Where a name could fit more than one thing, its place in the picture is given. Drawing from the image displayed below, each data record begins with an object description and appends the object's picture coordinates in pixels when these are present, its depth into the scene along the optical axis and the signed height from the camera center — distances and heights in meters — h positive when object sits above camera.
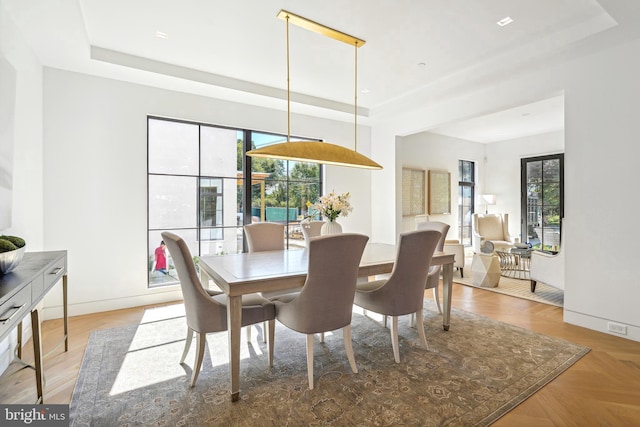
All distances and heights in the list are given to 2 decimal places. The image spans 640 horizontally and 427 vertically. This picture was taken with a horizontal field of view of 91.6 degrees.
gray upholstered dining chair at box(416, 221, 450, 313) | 3.04 -0.56
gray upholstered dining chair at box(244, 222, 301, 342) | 3.36 -0.27
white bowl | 1.63 -0.27
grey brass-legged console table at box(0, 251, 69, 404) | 1.41 -0.43
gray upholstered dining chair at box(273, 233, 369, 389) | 1.95 -0.50
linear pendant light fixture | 2.46 +0.51
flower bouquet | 3.02 +0.06
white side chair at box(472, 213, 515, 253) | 6.31 -0.34
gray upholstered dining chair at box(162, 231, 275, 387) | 1.93 -0.64
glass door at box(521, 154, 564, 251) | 6.55 +0.29
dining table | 1.92 -0.42
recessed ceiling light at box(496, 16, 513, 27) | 2.62 +1.64
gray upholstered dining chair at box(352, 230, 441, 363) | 2.33 -0.53
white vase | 3.02 -0.16
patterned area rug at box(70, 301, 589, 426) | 1.78 -1.16
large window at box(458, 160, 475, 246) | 7.46 +0.37
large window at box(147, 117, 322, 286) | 3.95 +0.32
